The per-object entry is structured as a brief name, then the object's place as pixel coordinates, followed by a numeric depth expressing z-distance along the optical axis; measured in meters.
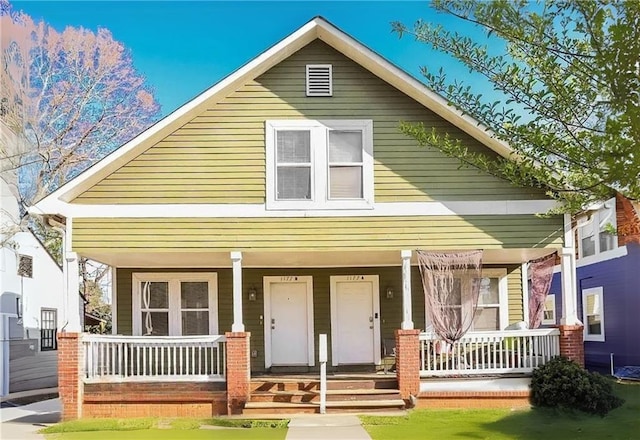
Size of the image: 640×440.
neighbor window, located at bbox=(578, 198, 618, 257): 19.59
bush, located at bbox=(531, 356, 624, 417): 11.87
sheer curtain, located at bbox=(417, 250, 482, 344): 12.81
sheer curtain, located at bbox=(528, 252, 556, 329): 14.72
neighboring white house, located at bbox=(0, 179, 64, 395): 20.30
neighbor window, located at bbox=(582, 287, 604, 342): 20.51
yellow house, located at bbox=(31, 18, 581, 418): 12.58
